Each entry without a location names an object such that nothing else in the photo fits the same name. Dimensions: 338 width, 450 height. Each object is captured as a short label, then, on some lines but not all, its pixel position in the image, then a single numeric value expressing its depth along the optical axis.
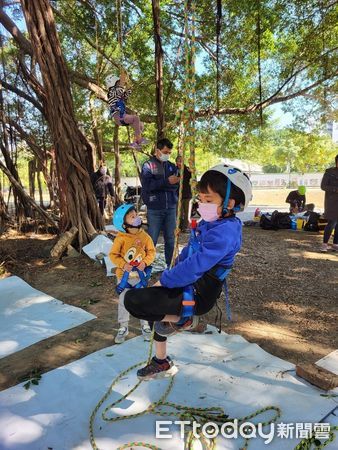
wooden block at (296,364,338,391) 1.91
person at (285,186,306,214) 8.23
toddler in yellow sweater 2.49
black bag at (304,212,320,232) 7.16
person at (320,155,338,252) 4.96
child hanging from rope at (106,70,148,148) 3.17
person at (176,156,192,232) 6.09
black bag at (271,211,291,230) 7.48
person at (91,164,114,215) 8.31
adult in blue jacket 3.44
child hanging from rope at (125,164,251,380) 1.54
